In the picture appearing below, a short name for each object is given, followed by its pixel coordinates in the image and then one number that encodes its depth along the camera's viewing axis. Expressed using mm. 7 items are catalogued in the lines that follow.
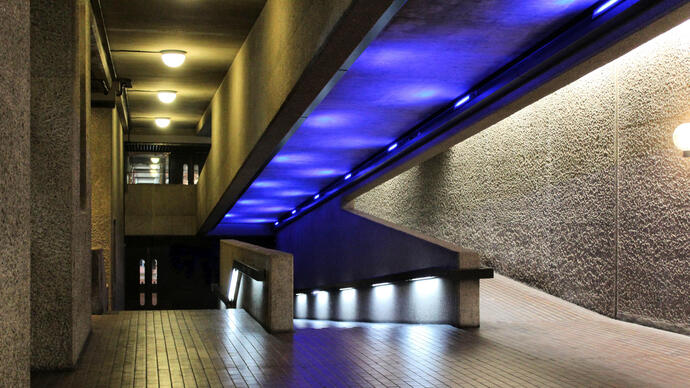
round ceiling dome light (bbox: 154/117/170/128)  20362
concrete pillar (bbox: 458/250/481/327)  8492
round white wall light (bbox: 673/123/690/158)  7793
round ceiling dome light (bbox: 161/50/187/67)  12391
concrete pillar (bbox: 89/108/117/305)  13781
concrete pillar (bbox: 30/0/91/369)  6070
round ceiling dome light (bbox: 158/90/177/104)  16234
